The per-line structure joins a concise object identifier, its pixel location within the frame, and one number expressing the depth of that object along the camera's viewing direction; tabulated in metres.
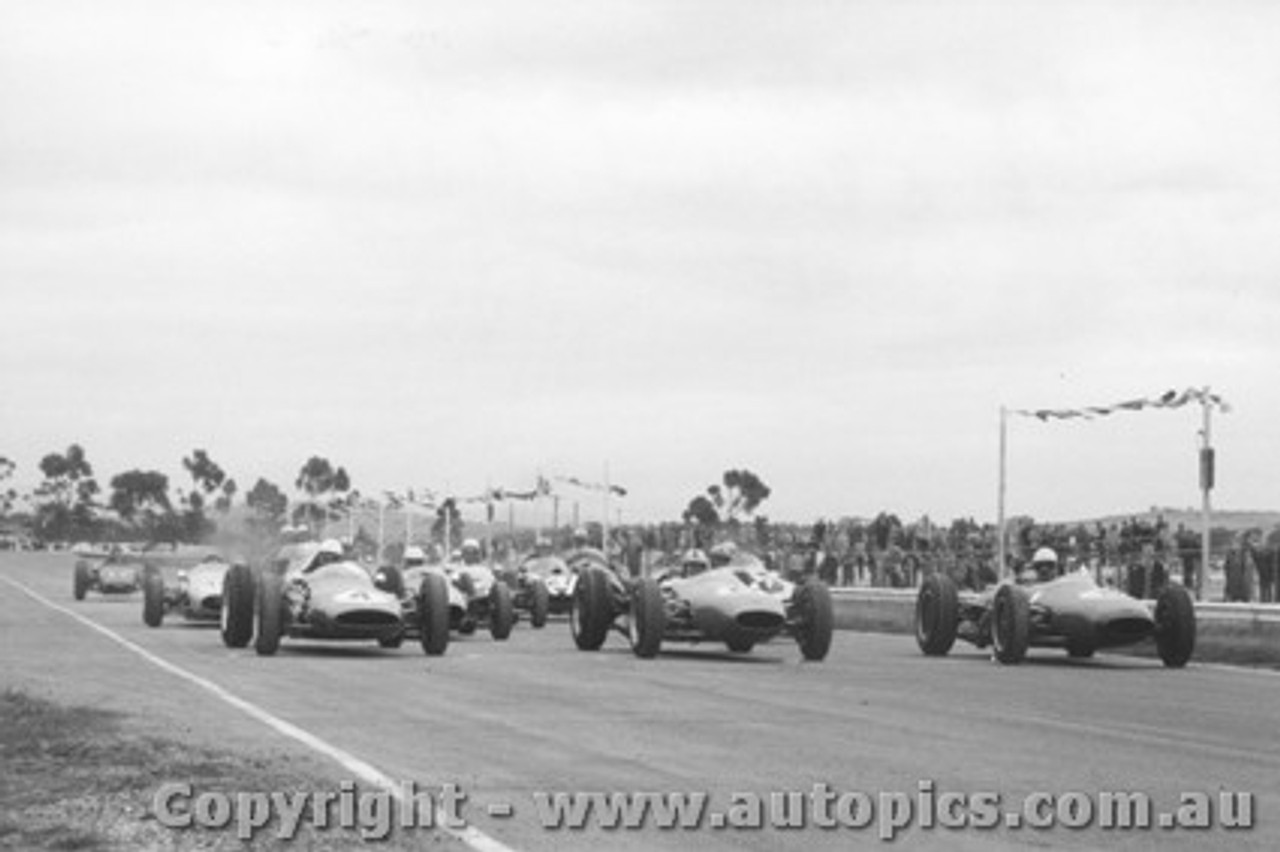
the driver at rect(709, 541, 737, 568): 28.39
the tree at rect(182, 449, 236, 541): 193.00
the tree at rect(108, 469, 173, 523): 197.62
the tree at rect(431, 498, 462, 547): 79.69
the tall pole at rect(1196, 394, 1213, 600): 33.01
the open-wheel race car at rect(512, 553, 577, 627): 38.84
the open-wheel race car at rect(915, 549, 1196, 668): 26.03
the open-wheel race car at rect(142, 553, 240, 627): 36.38
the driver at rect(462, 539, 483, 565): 39.84
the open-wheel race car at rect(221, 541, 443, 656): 26.17
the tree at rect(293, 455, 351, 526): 173.75
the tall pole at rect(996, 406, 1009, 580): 40.36
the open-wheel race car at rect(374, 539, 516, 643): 26.80
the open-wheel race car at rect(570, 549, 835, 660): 26.36
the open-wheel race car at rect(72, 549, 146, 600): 59.28
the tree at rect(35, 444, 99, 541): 190.38
